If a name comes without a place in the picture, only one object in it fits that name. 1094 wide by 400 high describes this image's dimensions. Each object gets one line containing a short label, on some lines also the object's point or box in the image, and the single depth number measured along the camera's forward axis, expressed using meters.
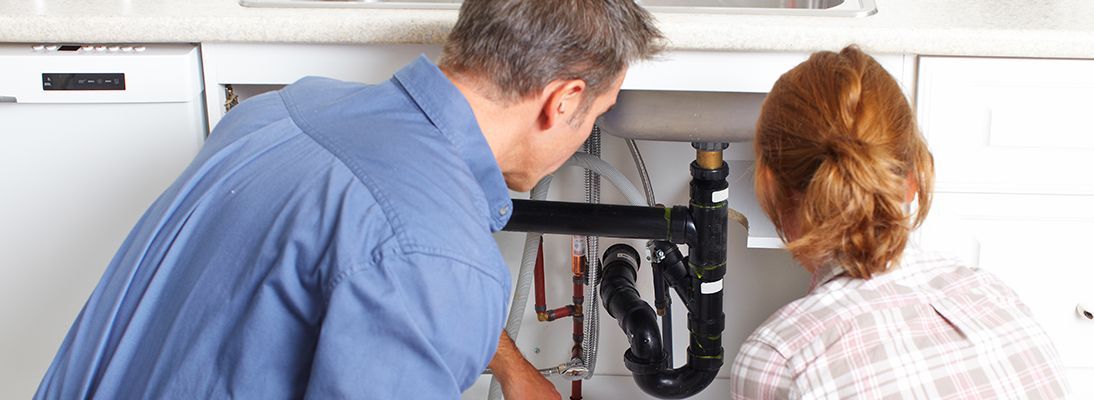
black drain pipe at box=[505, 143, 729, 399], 1.60
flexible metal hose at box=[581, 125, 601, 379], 1.83
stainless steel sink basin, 1.60
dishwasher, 1.56
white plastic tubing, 1.75
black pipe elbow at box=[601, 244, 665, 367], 1.72
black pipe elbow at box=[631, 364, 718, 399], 1.77
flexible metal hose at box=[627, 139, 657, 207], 1.84
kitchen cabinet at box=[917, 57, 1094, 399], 1.54
